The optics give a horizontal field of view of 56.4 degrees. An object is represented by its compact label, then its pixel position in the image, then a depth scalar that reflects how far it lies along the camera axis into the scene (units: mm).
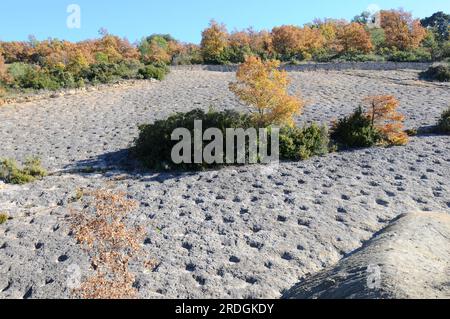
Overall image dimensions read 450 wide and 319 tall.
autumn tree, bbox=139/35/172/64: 41512
